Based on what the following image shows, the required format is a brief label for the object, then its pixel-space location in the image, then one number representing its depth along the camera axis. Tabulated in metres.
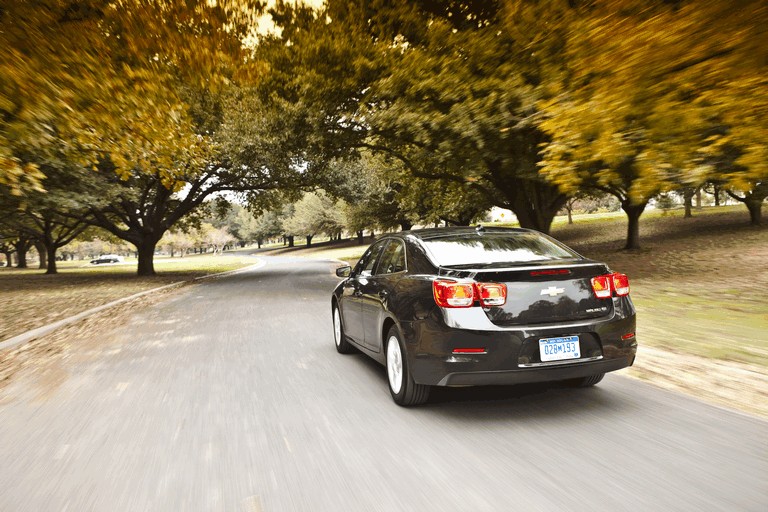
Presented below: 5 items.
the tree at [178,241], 103.35
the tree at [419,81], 12.38
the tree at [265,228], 97.24
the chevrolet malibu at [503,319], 4.04
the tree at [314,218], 66.77
